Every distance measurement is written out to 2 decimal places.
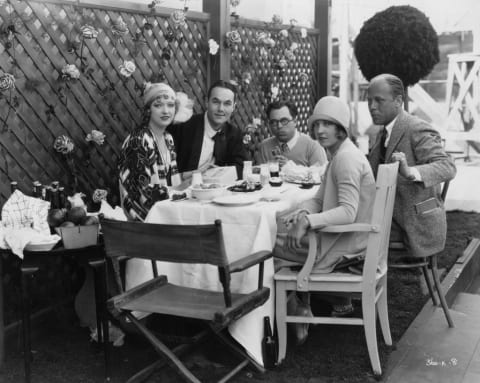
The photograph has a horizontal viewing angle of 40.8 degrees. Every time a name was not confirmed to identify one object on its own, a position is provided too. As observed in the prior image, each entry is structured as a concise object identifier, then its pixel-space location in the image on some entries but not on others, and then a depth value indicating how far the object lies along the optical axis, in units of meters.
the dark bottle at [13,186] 3.18
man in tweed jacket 3.60
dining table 3.08
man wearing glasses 5.15
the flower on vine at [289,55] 6.67
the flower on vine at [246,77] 5.84
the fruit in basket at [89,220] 3.28
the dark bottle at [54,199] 3.55
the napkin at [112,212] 3.52
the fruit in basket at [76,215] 3.31
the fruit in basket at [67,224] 3.20
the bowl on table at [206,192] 3.44
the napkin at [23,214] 3.11
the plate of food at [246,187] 3.72
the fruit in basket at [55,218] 3.29
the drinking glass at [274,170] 3.99
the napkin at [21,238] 3.00
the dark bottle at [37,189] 3.42
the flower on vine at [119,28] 4.29
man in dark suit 4.74
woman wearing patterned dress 3.91
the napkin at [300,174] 4.13
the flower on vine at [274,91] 6.35
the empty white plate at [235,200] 3.25
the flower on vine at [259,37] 6.14
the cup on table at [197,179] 3.62
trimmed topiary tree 6.16
